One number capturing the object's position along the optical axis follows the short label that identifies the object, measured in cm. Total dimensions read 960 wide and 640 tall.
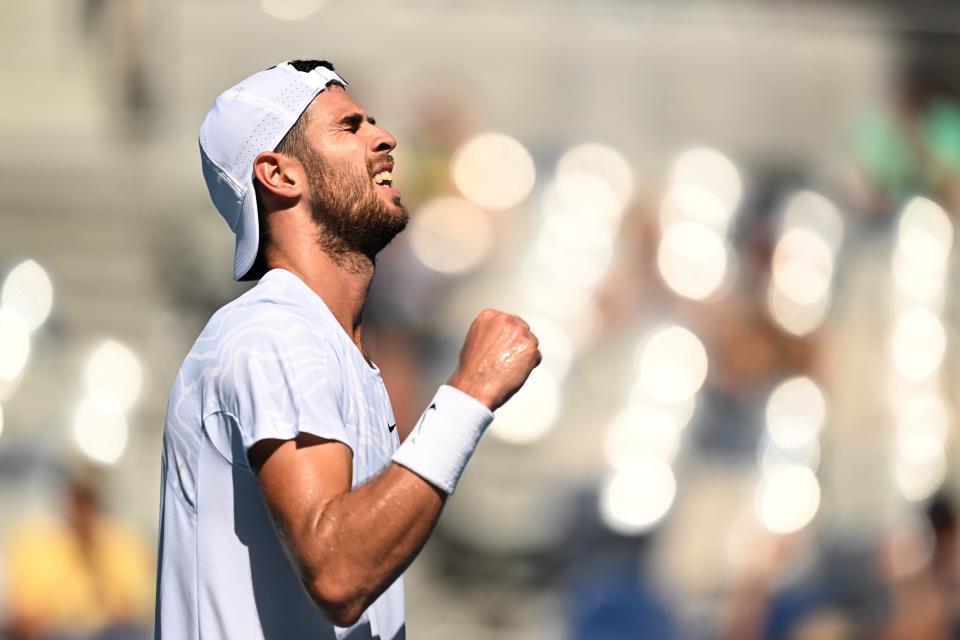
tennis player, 1073
